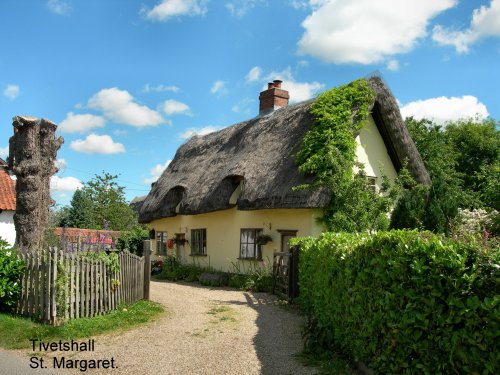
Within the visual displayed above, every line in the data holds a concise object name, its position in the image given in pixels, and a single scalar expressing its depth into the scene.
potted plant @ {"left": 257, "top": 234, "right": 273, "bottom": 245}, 15.70
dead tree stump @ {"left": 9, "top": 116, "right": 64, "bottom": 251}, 10.37
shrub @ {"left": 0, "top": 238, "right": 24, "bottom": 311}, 8.91
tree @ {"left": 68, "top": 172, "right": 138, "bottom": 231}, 46.72
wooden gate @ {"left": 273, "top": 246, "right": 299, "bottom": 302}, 11.49
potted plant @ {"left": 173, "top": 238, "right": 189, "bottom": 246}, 20.62
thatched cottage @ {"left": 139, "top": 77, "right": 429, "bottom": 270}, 15.21
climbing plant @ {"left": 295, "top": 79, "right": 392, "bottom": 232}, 13.37
